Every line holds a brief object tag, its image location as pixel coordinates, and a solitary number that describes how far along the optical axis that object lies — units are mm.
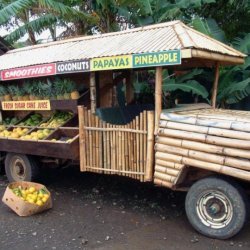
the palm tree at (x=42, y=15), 9773
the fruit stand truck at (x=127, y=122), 4445
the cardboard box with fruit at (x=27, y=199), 5418
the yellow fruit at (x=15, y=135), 6795
